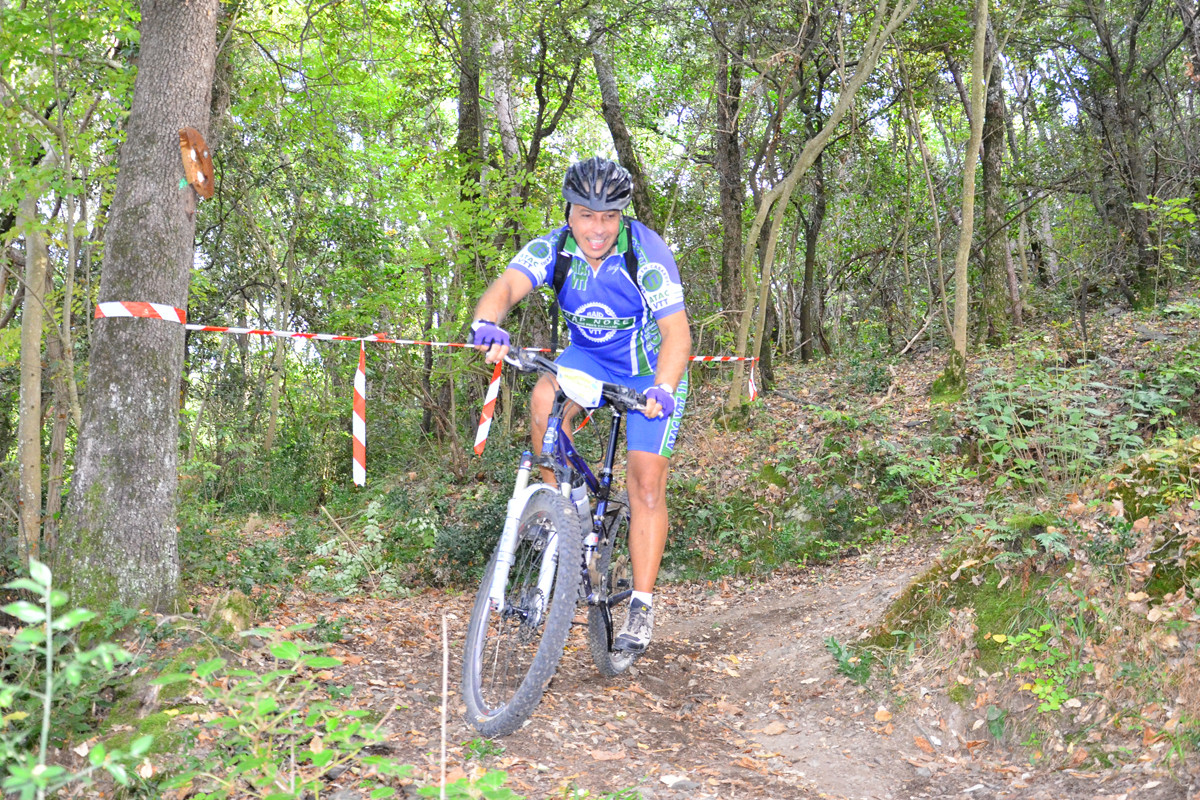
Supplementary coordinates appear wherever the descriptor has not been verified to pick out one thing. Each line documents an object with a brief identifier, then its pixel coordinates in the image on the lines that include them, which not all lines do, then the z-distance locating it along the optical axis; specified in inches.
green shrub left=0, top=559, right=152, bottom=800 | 51.8
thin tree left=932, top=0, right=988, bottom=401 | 325.4
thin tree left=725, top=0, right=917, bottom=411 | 341.4
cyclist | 148.6
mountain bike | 124.3
